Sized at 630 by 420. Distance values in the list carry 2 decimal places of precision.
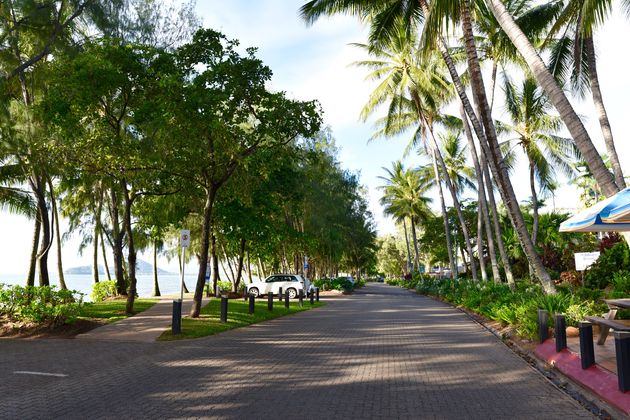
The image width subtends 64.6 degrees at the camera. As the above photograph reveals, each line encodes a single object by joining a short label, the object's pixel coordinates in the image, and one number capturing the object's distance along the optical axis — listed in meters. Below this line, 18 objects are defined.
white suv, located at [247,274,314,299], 30.43
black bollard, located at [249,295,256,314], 18.08
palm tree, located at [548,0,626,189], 11.18
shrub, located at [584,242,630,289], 21.70
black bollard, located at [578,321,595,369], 7.06
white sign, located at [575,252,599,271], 17.92
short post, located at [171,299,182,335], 12.43
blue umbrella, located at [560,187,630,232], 7.21
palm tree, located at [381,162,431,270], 51.66
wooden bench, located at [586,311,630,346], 7.67
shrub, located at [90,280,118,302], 24.89
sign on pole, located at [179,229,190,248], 13.84
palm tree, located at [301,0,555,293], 13.29
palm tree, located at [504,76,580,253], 22.92
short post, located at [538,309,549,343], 9.58
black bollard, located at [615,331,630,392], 5.69
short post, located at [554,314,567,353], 8.38
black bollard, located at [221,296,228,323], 15.32
